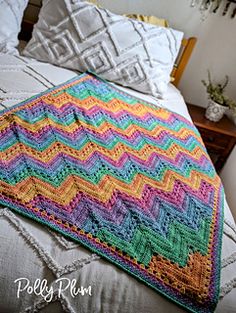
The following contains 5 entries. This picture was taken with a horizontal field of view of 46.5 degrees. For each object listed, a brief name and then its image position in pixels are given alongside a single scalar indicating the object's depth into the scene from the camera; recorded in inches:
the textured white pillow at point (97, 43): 66.4
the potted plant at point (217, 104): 80.0
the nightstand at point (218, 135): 79.4
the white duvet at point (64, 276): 25.4
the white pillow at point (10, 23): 63.7
